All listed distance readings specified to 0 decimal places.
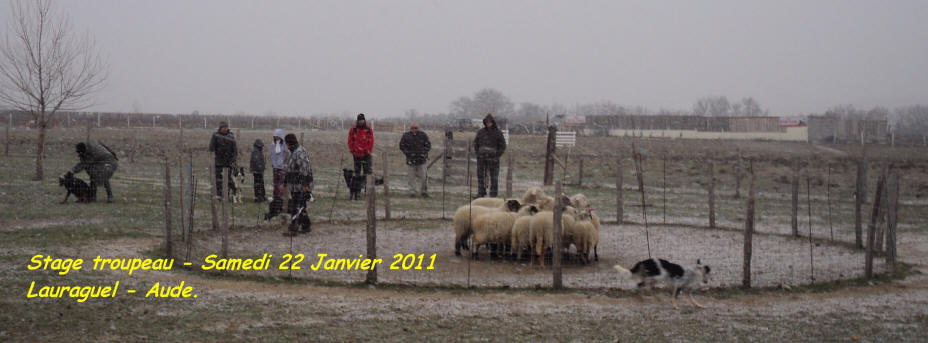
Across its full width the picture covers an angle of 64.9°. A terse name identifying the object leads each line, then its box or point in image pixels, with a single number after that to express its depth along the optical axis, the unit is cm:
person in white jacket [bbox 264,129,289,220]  1373
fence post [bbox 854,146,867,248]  1180
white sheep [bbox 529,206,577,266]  1031
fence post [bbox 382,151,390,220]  1514
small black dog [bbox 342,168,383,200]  1864
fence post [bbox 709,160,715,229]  1482
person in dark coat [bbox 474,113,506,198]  1714
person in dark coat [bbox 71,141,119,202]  1596
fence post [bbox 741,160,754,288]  908
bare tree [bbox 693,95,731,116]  14288
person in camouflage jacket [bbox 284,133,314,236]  1241
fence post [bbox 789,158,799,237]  1311
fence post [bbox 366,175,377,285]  884
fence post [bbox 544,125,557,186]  2397
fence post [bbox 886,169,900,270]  1057
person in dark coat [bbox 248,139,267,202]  1691
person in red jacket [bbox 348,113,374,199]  1730
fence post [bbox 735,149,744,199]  2200
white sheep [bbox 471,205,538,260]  1088
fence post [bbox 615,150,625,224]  1521
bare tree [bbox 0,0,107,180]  2167
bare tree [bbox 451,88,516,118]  13375
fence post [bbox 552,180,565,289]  891
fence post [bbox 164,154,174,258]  995
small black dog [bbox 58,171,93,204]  1575
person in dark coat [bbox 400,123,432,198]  1962
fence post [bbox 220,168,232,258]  960
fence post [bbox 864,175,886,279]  988
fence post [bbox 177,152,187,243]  1083
